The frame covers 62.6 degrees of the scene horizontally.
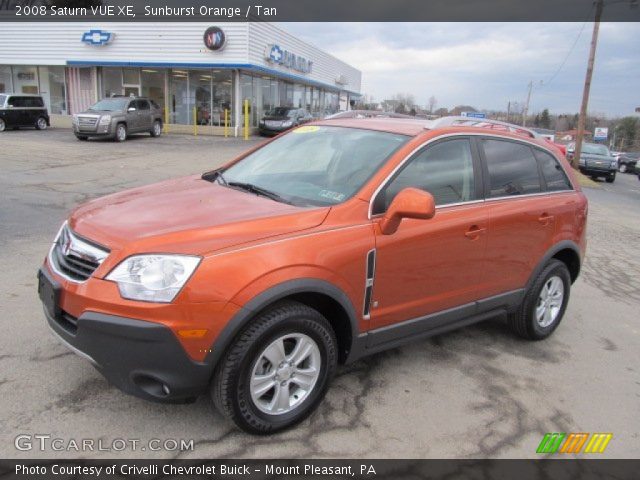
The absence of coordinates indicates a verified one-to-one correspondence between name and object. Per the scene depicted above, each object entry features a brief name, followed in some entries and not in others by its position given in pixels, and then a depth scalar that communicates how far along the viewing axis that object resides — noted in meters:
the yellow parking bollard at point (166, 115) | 30.19
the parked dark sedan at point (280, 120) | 28.75
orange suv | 2.62
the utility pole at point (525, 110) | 66.44
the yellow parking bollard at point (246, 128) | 26.20
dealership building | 27.97
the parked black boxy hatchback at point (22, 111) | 23.42
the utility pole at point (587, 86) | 24.25
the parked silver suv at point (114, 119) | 20.86
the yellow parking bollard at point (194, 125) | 27.78
